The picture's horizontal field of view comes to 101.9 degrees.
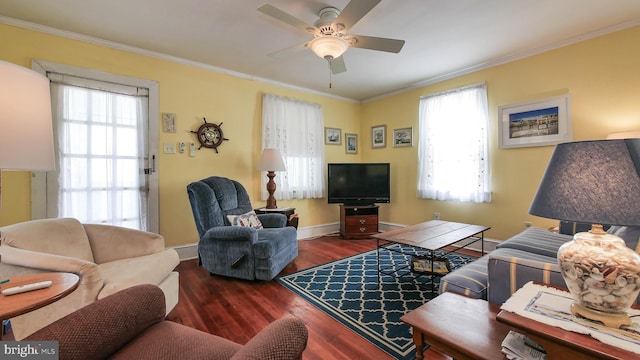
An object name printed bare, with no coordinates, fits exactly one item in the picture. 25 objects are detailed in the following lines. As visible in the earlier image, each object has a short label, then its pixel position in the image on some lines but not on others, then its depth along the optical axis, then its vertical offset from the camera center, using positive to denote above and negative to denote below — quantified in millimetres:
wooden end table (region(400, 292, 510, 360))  994 -640
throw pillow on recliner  2984 -490
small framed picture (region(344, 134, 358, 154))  5152 +695
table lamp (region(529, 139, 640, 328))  790 -112
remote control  973 -422
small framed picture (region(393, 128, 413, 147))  4480 +721
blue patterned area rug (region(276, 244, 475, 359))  1793 -1063
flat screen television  4531 -88
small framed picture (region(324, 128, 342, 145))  4855 +798
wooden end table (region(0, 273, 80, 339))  876 -436
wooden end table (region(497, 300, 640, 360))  750 -509
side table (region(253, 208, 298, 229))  3645 -479
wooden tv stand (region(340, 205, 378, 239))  4387 -738
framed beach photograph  2982 +668
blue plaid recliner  2602 -642
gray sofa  1248 -562
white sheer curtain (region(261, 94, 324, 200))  4070 +611
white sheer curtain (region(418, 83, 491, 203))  3594 +470
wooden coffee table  2352 -581
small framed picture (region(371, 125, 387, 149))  4902 +808
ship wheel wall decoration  3455 +592
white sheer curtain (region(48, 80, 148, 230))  2674 +269
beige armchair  1401 -524
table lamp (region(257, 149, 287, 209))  3643 +231
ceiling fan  1991 +1196
